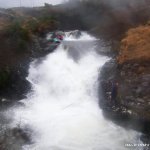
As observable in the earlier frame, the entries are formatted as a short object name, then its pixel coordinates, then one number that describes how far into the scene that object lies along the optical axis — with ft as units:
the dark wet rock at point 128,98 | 64.59
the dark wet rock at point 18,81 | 76.84
